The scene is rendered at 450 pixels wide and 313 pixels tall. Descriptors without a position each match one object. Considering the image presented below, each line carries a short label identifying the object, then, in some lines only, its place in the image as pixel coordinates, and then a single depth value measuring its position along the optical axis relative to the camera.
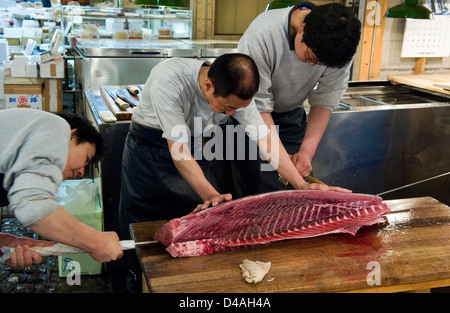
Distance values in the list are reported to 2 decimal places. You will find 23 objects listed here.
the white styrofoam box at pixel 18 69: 6.76
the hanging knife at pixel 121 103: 3.64
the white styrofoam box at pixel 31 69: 6.83
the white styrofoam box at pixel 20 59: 6.70
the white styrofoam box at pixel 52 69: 6.85
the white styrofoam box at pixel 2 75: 6.65
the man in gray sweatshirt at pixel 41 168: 1.71
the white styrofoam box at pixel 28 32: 8.89
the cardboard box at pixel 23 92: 6.75
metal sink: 5.12
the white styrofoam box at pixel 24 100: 6.77
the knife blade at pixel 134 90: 4.08
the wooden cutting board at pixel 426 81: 5.29
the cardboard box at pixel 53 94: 7.01
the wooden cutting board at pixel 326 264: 1.93
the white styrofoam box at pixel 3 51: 7.59
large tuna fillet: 2.17
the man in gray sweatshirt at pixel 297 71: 2.32
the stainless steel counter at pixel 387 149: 4.27
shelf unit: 7.11
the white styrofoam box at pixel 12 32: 8.79
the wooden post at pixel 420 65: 6.88
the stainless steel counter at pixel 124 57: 5.93
